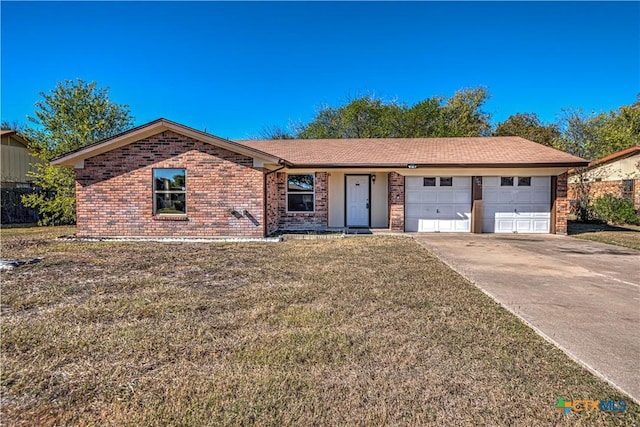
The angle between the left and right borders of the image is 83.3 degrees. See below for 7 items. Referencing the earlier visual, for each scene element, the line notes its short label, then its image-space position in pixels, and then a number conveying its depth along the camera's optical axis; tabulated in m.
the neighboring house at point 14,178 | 17.91
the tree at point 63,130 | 16.80
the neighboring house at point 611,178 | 17.75
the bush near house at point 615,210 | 16.70
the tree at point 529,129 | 29.02
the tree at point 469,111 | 31.23
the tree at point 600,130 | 25.16
